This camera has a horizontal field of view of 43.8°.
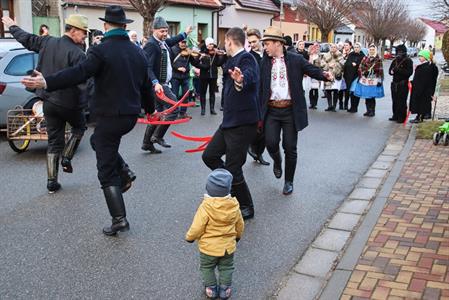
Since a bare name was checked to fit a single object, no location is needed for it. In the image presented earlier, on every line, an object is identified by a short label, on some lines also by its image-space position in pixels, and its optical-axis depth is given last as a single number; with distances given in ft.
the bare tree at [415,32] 275.32
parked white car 31.09
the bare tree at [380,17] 210.79
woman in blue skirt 44.55
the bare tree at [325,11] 145.55
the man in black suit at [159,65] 27.55
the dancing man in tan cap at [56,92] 20.72
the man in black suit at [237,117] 17.02
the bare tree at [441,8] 84.22
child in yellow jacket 12.35
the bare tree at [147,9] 61.77
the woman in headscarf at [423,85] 40.50
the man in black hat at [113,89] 15.46
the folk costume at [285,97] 20.63
